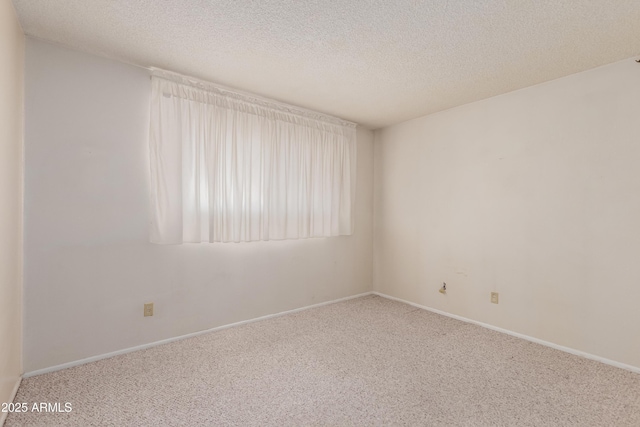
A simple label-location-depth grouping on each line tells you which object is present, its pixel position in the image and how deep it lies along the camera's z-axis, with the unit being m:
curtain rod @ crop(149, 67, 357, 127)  2.56
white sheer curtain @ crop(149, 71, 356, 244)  2.57
